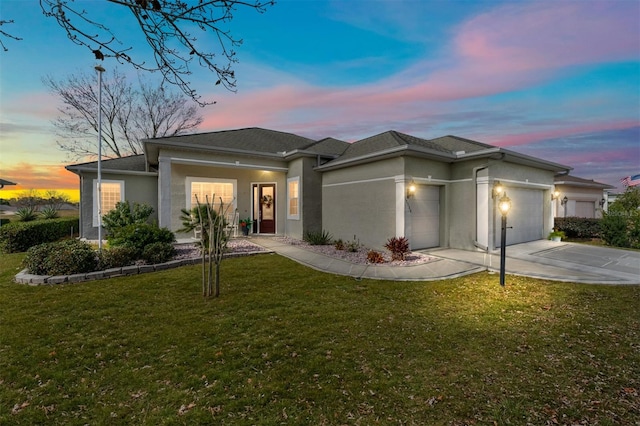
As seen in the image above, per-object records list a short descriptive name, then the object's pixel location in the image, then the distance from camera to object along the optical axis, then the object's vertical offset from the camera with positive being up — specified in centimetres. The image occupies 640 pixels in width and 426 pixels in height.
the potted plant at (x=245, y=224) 1298 -60
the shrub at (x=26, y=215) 1443 -19
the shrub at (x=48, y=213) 1497 -8
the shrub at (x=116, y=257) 693 -119
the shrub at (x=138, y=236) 766 -72
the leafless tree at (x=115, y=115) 1834 +759
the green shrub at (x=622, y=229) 1130 -72
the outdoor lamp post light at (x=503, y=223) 590 -25
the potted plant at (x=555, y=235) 1160 -103
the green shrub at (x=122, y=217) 966 -20
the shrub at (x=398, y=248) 809 -109
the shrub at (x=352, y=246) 950 -124
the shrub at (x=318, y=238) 1109 -109
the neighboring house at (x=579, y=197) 1636 +93
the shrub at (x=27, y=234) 1024 -91
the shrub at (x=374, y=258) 796 -136
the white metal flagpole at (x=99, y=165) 866 +153
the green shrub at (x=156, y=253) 752 -116
